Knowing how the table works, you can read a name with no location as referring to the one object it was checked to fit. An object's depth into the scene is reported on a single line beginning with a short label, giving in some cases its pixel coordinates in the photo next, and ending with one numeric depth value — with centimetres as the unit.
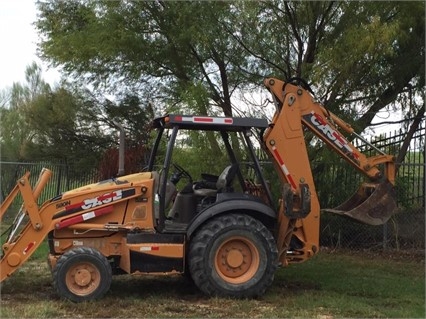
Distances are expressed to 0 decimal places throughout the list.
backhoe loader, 694
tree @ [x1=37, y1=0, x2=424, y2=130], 1024
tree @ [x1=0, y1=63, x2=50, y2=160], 2097
